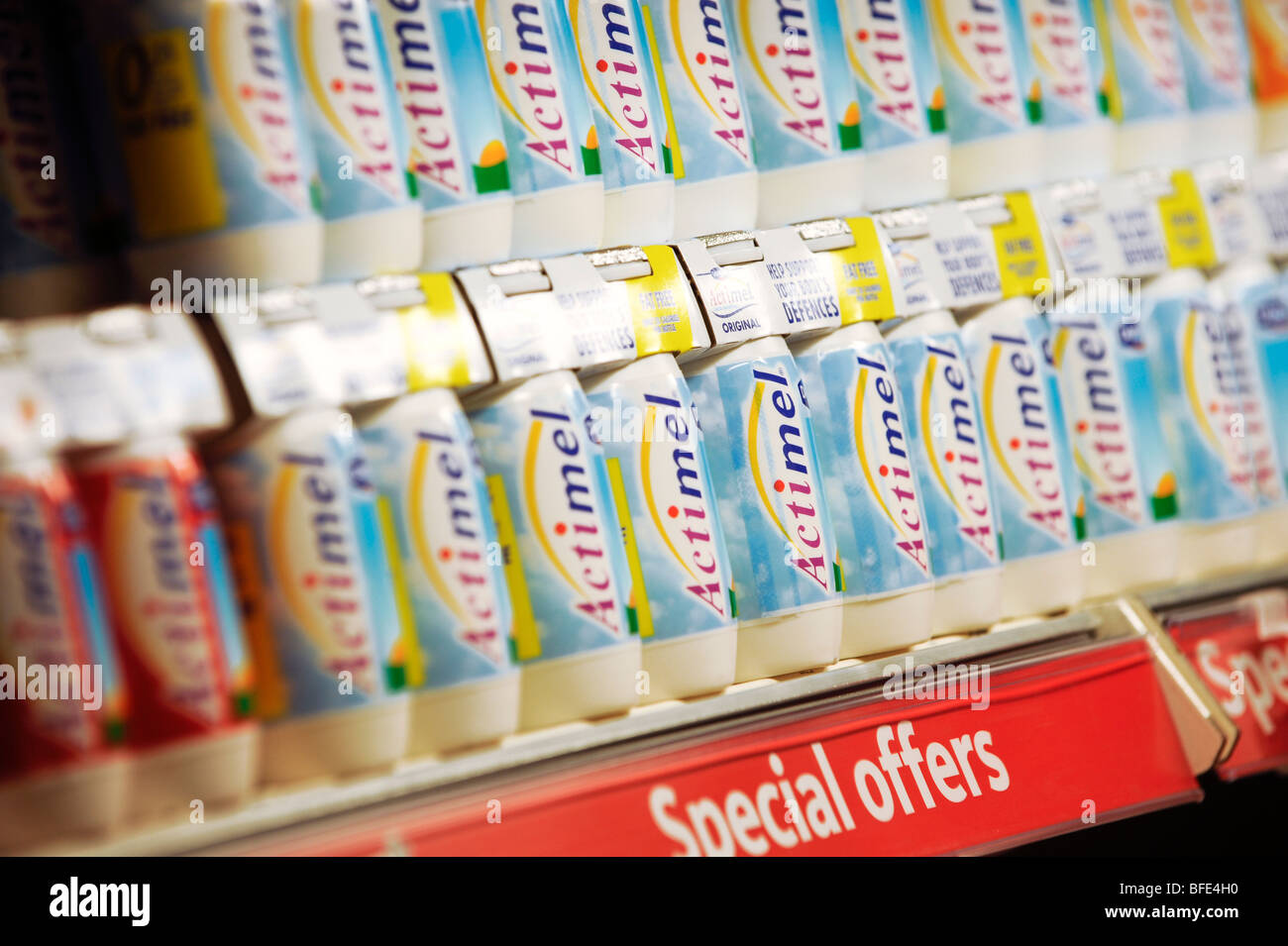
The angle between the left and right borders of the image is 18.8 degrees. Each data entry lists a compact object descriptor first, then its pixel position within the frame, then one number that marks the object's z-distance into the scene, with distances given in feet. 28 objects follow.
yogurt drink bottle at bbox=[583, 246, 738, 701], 2.77
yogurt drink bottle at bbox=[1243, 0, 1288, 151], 3.15
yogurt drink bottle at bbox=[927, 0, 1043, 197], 2.97
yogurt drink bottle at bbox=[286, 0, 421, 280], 2.69
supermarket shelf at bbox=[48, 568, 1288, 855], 2.59
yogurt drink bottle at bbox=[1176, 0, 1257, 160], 3.10
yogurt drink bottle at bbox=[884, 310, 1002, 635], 2.89
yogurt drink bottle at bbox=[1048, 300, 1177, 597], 2.98
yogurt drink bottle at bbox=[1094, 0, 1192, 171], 3.05
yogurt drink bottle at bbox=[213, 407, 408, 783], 2.63
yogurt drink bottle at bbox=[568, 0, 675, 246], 2.81
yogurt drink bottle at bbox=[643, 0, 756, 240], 2.85
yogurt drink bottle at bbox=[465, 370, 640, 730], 2.72
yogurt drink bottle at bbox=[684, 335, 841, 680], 2.81
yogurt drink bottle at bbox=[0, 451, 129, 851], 2.54
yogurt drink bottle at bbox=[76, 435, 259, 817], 2.56
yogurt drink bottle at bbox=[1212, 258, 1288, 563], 3.07
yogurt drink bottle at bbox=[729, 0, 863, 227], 2.89
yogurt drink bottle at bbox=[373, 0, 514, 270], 2.74
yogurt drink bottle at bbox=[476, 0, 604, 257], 2.78
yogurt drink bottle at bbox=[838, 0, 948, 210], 2.93
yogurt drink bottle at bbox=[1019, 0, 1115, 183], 3.01
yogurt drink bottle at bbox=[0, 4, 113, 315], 2.61
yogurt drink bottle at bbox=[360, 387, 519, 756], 2.67
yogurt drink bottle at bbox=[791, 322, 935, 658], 2.85
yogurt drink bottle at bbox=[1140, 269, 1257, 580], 3.02
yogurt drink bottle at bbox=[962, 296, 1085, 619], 2.93
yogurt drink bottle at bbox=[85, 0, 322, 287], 2.63
